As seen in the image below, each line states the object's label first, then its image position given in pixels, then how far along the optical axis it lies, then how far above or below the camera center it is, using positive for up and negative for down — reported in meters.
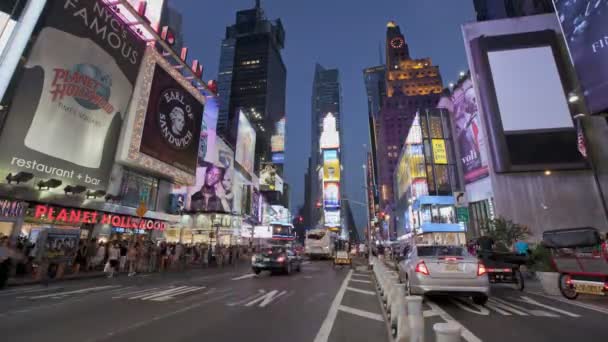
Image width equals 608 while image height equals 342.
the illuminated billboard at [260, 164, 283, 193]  93.25 +22.53
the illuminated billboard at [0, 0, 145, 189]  17.27 +9.82
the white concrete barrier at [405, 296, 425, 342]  3.32 -0.72
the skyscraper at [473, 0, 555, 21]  44.32 +45.62
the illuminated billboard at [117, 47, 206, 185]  24.53 +11.32
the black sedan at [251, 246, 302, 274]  17.94 -0.47
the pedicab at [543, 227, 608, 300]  8.21 -0.26
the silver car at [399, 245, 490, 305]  7.66 -0.58
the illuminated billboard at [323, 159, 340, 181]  105.94 +27.44
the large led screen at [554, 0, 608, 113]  23.28 +16.32
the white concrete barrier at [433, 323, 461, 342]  2.03 -0.52
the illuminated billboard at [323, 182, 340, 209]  105.50 +19.65
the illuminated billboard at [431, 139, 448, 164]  52.67 +16.86
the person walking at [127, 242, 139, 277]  18.56 -0.26
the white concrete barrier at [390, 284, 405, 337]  4.50 -0.72
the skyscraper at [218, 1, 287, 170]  143.00 +86.52
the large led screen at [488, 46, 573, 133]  31.27 +16.79
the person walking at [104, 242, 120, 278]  17.09 -0.46
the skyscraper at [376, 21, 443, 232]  119.88 +57.17
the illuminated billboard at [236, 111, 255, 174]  58.34 +21.24
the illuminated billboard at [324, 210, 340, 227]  106.25 +12.20
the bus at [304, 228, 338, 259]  40.41 +1.17
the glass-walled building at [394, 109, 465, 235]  49.97 +13.64
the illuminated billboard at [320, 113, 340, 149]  110.12 +40.55
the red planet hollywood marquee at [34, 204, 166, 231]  18.37 +2.41
